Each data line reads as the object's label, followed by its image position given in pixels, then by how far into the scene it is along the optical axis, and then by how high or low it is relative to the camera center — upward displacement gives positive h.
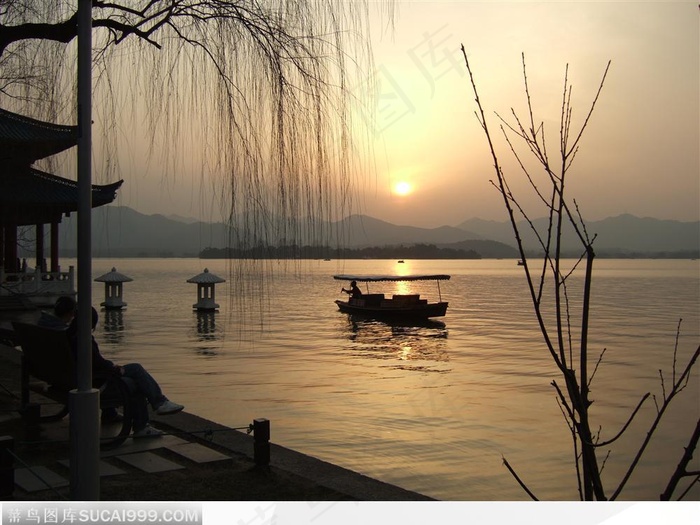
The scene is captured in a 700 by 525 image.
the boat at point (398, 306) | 31.92 -2.46
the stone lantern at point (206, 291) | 33.00 -1.77
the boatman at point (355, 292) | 35.12 -1.91
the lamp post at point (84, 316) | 2.65 -0.24
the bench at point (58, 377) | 4.41 -0.86
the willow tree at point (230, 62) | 3.76 +1.22
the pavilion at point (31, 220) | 15.52 +0.96
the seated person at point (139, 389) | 4.51 -0.94
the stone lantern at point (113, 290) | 33.53 -1.88
